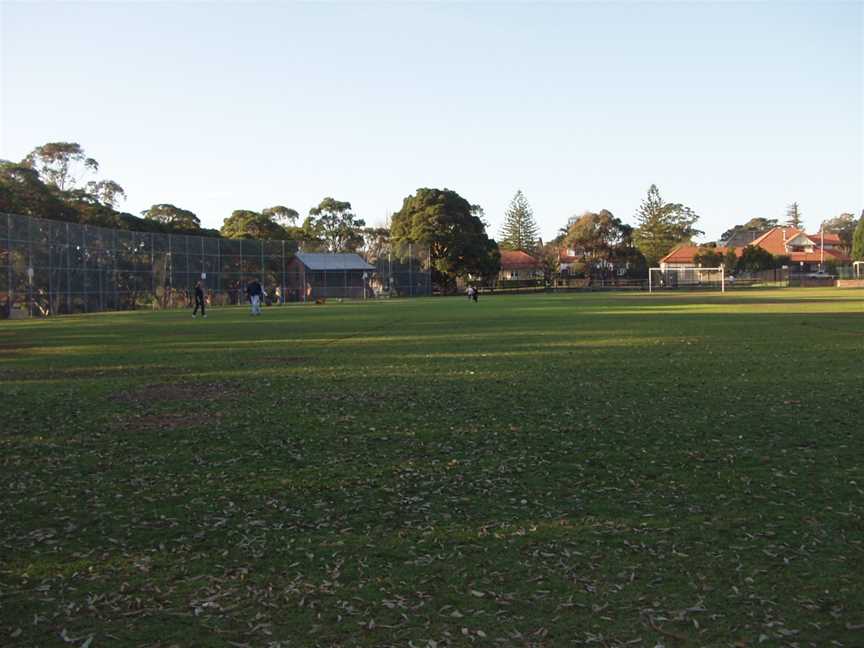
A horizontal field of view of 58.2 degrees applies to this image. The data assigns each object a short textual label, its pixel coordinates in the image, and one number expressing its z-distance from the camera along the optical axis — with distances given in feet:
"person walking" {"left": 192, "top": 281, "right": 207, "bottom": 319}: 124.98
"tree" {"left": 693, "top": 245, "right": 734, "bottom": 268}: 323.16
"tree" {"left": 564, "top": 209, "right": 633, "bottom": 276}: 349.20
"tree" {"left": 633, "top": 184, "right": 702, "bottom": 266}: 419.54
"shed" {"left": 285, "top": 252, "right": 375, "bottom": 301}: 228.63
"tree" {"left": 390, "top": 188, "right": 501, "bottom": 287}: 282.15
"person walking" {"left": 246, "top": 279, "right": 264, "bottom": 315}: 132.77
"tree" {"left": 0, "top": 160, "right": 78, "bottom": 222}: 188.85
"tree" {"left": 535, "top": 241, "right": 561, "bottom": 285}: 378.53
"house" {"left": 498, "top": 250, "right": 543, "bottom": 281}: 394.11
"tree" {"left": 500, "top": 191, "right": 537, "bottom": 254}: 449.48
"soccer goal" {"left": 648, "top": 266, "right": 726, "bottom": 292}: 288.51
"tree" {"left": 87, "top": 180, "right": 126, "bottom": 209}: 237.02
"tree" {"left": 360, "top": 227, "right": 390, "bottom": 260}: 264.11
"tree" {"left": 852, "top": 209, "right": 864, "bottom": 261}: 322.10
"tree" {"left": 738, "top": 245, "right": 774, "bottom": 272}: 319.35
